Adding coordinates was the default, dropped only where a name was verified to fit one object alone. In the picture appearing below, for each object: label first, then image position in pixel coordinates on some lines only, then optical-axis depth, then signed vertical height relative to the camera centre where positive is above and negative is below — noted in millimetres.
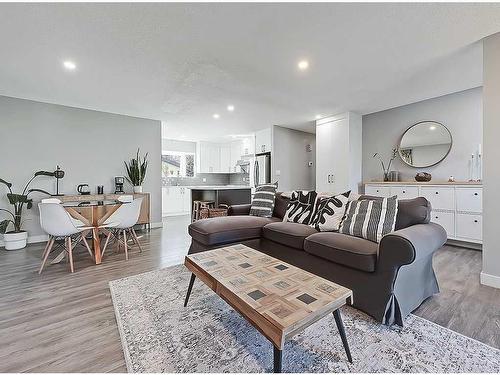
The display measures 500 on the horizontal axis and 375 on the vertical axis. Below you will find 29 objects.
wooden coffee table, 1037 -585
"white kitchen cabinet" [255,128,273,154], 6133 +1206
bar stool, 5406 -507
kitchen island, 5378 -236
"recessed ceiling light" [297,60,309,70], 2742 +1450
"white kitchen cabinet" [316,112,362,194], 4762 +689
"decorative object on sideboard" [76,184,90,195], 4301 -71
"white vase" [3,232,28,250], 3566 -855
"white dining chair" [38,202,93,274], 2578 -428
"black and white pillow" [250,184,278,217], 3328 -240
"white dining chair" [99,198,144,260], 3139 -453
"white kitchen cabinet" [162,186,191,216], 7297 -503
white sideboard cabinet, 3416 -323
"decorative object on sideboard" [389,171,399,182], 4523 +161
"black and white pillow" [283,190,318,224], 2867 -294
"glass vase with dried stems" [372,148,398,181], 4612 +454
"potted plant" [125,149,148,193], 4848 +273
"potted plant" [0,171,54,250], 3568 -536
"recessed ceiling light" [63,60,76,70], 2682 +1426
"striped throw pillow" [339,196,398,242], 2002 -312
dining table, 2941 -448
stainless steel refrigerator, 6165 +433
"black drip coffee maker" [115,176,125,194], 4668 +22
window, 7829 +731
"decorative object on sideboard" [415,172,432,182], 4043 +127
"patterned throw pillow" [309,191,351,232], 2463 -319
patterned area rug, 1266 -985
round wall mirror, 4035 +734
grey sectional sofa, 1615 -602
